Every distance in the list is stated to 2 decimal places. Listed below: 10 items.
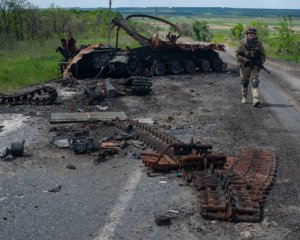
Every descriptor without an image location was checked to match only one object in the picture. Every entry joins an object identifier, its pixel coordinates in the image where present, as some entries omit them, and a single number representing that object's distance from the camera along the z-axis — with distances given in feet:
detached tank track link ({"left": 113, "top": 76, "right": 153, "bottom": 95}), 51.57
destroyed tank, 62.54
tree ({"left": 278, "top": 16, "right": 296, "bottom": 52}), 115.96
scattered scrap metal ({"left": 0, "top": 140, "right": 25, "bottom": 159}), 29.33
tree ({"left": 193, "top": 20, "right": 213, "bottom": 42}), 204.09
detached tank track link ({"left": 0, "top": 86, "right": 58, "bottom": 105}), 45.96
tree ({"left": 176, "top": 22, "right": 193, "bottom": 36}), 228.22
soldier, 45.42
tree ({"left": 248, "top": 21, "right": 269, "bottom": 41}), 163.04
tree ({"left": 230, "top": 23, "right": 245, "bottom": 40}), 175.94
